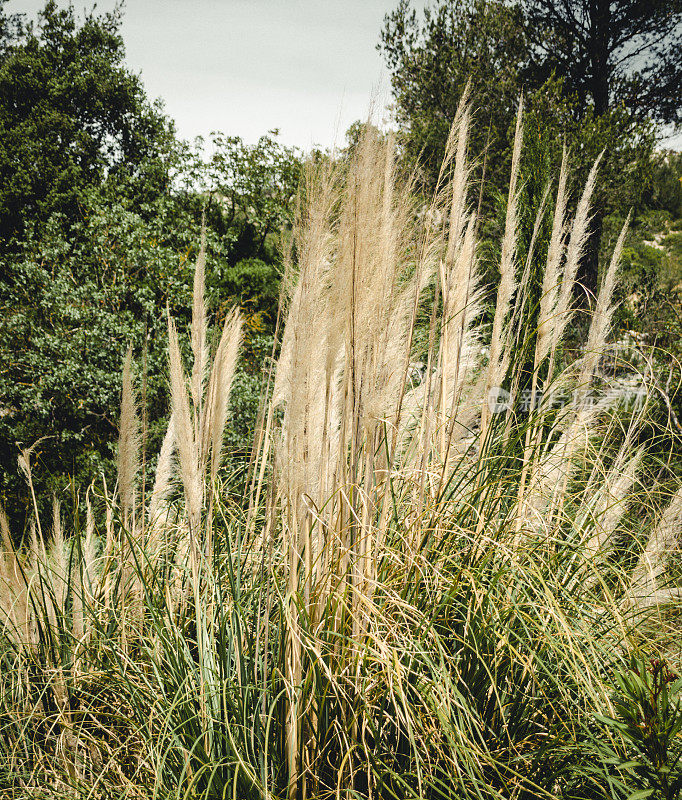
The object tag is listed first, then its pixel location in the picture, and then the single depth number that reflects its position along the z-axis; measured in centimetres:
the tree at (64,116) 1335
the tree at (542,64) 1057
